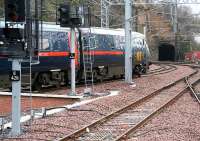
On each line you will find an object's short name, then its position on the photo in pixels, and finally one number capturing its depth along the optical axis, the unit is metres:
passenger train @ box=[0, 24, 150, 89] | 24.14
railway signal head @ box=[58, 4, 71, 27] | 22.00
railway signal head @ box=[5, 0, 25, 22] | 12.62
